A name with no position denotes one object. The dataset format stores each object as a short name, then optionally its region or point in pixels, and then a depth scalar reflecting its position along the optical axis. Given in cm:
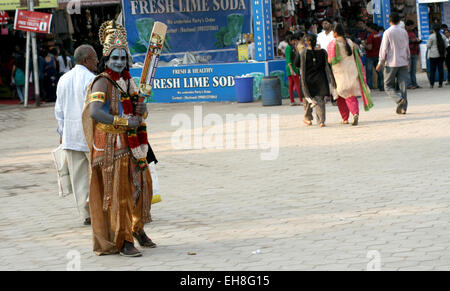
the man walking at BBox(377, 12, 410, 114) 1458
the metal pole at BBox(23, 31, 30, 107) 2266
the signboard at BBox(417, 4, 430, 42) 2208
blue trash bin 1992
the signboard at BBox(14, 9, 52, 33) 2219
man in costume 636
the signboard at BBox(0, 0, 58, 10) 2262
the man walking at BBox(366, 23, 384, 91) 2022
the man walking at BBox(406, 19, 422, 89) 2061
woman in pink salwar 1359
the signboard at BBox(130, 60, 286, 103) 2012
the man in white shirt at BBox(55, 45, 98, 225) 769
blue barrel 1866
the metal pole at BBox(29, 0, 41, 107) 2262
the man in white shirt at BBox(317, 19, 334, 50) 1683
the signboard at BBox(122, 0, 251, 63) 2347
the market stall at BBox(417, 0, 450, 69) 2196
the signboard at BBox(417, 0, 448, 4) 2147
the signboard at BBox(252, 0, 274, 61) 1964
